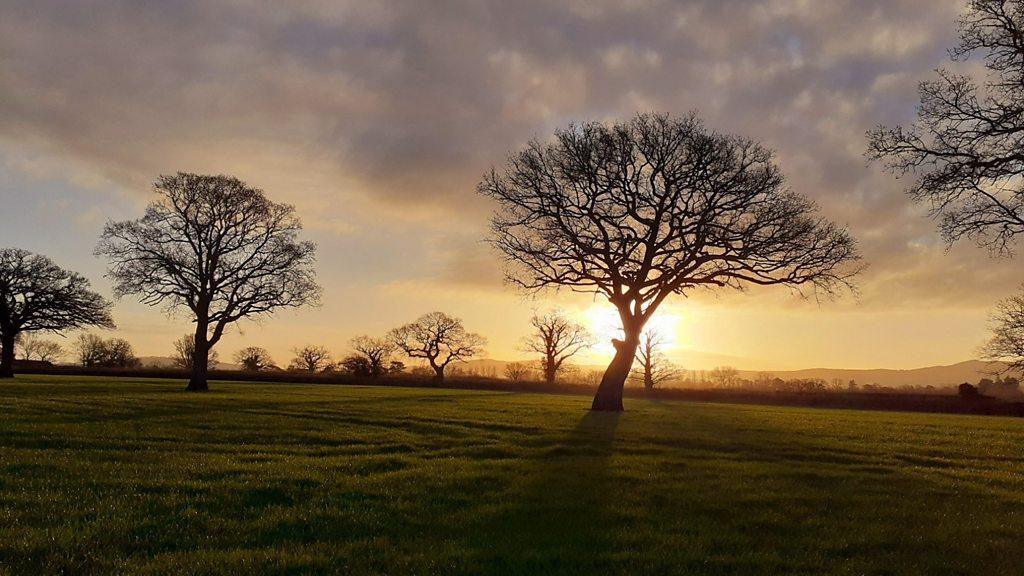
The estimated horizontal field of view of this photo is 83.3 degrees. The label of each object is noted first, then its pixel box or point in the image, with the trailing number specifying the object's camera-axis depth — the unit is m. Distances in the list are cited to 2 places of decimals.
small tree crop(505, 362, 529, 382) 119.56
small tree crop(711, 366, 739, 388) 112.99
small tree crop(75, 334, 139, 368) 112.06
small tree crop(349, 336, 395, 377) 113.81
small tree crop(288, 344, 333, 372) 125.19
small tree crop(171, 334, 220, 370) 122.41
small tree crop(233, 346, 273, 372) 106.03
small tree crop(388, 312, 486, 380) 115.81
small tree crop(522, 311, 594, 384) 107.56
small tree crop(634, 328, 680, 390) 95.19
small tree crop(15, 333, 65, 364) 145.50
